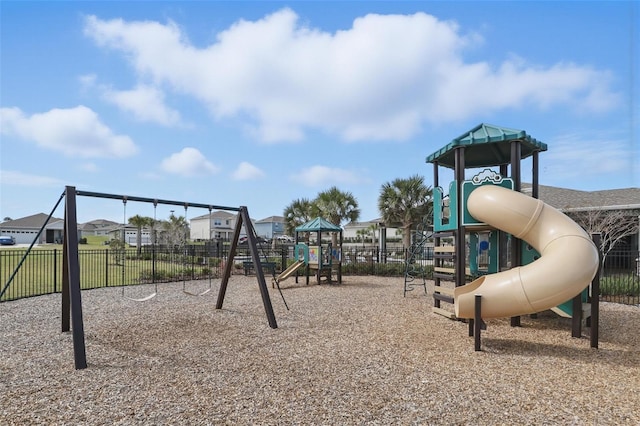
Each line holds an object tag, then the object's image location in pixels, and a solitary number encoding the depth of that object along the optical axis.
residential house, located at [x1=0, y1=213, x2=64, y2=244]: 60.28
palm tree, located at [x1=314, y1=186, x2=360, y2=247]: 26.28
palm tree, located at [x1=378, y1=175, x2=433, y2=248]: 23.52
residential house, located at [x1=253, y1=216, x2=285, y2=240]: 69.66
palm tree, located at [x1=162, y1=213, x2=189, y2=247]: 39.00
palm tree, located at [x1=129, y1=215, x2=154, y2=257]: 41.46
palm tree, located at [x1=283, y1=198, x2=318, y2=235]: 29.19
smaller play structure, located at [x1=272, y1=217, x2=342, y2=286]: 14.95
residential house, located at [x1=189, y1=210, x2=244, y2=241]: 63.07
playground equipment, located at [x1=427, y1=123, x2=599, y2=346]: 5.95
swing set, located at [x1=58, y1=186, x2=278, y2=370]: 5.45
